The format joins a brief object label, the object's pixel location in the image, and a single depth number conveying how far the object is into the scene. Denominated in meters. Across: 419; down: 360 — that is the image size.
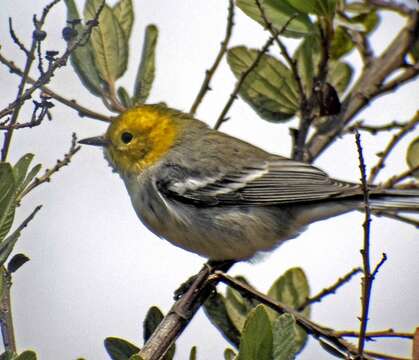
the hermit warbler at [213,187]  6.70
